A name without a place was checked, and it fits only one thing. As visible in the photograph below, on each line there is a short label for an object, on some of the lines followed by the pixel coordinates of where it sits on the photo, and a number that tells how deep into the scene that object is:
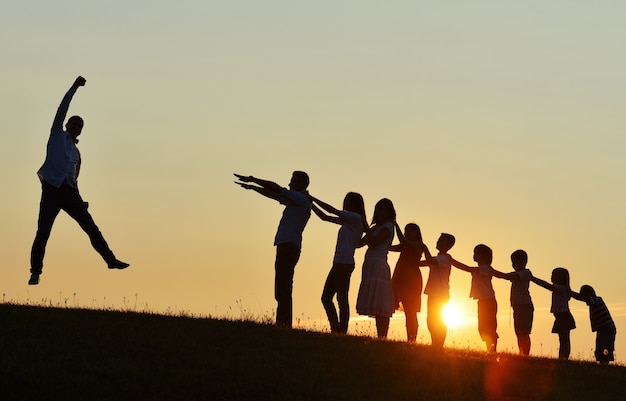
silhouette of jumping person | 18.45
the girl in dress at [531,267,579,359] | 23.58
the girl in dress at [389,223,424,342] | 20.34
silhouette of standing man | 18.80
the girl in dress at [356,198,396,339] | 19.52
